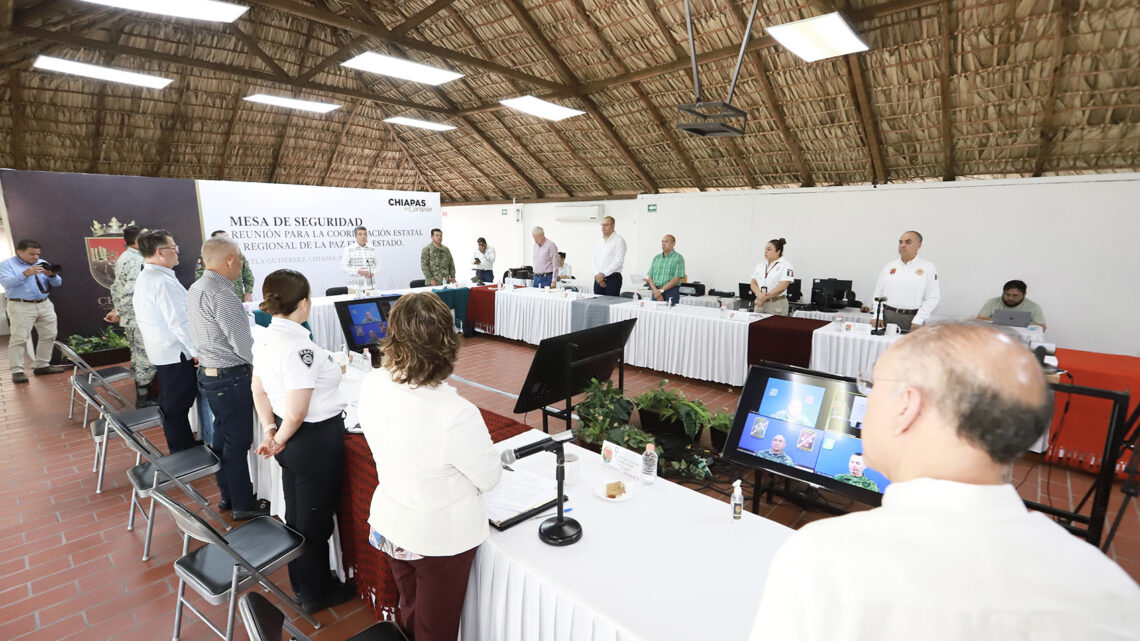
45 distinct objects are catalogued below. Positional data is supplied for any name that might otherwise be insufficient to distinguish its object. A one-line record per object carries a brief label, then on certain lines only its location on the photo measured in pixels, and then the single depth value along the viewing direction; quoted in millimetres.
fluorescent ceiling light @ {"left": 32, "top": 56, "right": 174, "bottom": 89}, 5230
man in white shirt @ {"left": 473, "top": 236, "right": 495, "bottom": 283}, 9867
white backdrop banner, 7961
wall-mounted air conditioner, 11672
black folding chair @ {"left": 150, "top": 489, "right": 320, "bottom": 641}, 1700
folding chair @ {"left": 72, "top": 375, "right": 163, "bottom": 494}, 3254
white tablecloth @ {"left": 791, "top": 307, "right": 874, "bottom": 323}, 6820
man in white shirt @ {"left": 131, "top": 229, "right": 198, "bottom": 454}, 3113
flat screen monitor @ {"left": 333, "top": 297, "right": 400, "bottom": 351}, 3510
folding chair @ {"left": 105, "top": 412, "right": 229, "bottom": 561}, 2291
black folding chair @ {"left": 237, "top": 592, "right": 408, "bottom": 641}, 1194
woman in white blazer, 1369
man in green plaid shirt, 6613
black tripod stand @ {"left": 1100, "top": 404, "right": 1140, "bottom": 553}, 1890
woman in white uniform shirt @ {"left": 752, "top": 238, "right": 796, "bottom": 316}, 5826
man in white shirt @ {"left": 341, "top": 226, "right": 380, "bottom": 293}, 7430
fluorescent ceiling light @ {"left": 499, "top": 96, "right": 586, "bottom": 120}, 6141
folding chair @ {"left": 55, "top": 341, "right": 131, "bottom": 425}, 3559
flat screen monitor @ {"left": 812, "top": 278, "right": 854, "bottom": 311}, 7309
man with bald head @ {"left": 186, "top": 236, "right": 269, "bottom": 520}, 2586
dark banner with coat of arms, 6516
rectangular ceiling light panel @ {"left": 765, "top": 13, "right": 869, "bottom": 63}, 3707
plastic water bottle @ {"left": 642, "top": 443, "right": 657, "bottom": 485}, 1908
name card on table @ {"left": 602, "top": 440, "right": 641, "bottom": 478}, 1902
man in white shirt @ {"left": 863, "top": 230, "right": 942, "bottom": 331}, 4820
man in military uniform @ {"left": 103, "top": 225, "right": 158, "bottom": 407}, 4273
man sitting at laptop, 5230
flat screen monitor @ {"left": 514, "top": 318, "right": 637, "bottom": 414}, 2697
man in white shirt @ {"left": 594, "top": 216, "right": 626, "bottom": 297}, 7402
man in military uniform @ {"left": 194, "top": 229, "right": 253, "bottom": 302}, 6056
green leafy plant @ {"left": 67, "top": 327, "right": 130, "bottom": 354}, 6688
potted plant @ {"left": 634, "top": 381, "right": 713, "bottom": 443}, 3561
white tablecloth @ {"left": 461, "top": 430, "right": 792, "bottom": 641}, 1252
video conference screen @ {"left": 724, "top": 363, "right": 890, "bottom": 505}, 1894
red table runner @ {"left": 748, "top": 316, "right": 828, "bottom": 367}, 4945
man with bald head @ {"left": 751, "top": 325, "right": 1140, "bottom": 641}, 557
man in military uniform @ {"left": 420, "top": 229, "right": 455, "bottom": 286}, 8336
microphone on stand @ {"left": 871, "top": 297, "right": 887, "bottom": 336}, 4574
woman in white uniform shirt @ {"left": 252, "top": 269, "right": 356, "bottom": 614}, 2025
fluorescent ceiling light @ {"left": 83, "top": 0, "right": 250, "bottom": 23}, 3598
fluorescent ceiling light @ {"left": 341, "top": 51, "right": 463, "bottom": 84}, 4629
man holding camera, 5656
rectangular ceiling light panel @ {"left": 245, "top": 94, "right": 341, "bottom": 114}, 6363
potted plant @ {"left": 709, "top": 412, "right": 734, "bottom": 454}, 3561
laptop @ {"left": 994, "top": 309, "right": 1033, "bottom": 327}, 4582
